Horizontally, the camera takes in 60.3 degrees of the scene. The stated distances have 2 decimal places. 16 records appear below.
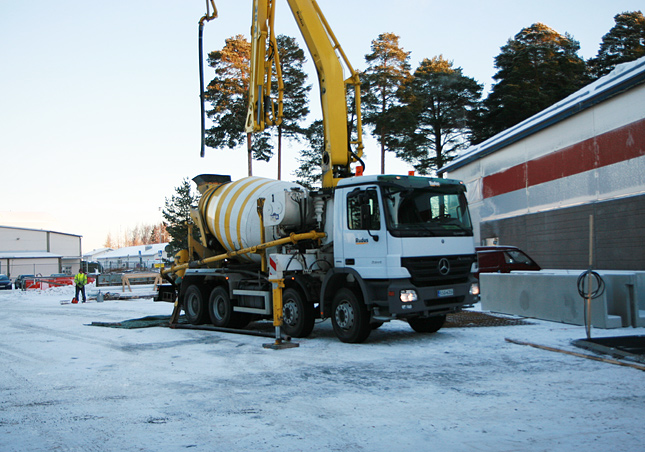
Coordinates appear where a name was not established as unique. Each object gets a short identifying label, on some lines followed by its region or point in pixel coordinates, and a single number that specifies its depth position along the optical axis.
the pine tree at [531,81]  39.78
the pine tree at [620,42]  42.76
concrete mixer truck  9.58
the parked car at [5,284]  46.99
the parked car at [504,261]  16.70
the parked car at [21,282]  42.72
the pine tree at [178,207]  40.81
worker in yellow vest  26.06
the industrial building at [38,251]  70.10
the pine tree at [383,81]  38.06
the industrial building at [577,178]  14.12
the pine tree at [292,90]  36.59
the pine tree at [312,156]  36.47
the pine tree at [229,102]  34.88
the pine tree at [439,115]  40.69
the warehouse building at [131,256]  95.10
